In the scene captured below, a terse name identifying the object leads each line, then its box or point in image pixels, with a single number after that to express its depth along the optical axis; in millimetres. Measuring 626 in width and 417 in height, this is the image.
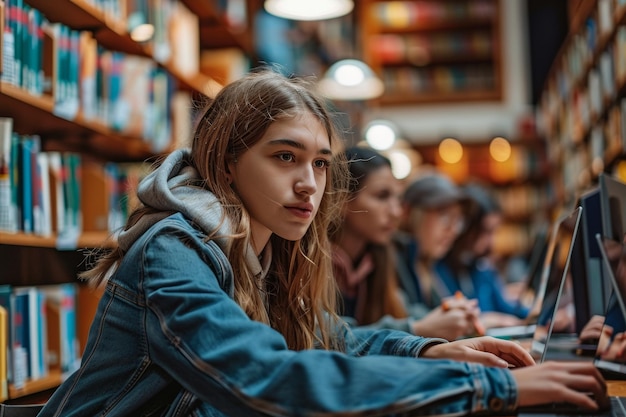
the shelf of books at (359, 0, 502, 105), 9094
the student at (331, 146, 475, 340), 2775
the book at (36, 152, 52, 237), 2094
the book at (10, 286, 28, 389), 1900
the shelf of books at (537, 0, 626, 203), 3795
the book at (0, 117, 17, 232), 1819
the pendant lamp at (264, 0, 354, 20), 3715
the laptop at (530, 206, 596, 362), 1543
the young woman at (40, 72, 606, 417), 893
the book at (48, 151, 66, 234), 2205
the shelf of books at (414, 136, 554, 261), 8617
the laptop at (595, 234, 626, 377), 1262
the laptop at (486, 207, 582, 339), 1866
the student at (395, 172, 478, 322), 3381
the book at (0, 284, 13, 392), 1854
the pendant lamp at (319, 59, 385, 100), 4754
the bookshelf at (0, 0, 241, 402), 1936
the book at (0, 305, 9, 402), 1797
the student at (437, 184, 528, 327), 3908
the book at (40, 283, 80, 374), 2197
